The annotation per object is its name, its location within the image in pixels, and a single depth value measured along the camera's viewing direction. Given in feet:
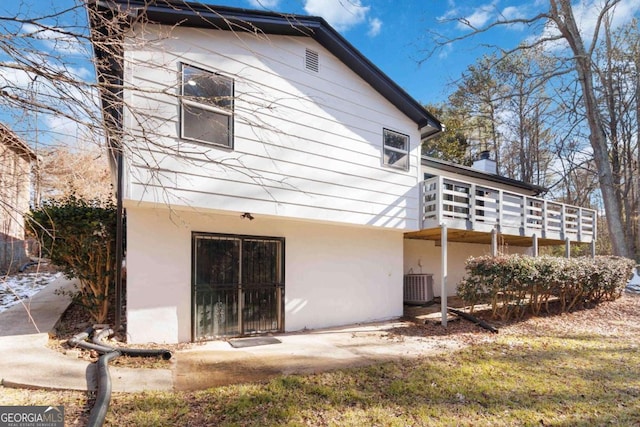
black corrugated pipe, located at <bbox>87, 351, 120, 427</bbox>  9.84
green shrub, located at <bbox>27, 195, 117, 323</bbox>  19.53
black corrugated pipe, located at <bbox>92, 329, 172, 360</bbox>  16.30
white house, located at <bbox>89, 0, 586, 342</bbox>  19.45
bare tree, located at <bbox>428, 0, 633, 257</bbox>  45.93
